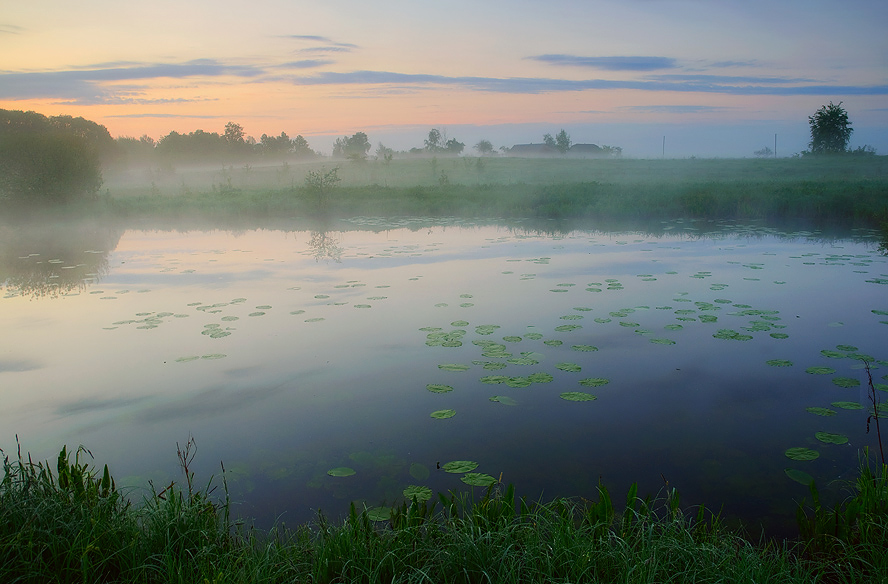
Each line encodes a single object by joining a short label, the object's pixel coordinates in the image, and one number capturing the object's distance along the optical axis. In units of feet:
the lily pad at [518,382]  16.57
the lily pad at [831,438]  12.87
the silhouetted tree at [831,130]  154.10
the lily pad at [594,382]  16.49
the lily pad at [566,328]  21.86
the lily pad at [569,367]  17.64
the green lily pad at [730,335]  20.63
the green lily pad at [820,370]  17.06
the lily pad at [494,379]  16.78
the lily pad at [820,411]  14.30
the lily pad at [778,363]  17.84
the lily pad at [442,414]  14.56
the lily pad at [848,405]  14.58
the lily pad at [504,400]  15.37
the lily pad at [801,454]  12.28
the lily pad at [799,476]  11.44
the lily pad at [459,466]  11.94
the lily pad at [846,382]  16.10
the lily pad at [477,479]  11.43
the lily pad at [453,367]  18.00
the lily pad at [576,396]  15.55
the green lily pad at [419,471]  11.82
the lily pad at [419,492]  10.99
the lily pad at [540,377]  16.81
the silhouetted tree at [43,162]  80.13
